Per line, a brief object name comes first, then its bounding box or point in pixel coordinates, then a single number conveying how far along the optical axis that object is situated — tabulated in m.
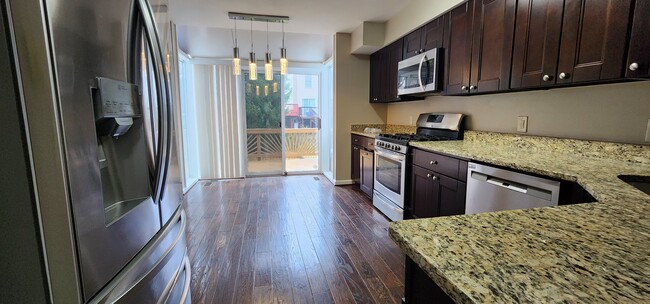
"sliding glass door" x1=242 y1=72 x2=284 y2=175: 5.16
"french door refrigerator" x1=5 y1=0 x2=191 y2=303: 0.61
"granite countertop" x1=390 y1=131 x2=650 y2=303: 0.47
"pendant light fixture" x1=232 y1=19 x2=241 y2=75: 3.04
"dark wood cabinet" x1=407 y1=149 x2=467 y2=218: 2.17
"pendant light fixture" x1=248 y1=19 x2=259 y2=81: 3.06
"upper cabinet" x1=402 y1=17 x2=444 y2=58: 2.85
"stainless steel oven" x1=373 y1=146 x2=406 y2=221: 2.96
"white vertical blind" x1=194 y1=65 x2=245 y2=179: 4.95
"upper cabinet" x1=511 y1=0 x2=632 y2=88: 1.45
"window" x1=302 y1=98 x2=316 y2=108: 5.38
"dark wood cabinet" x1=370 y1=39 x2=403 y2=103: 3.70
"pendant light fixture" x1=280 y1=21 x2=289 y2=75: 3.08
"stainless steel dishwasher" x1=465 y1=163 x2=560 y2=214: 1.52
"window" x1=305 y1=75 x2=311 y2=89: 5.37
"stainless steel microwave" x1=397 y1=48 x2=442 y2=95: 2.84
